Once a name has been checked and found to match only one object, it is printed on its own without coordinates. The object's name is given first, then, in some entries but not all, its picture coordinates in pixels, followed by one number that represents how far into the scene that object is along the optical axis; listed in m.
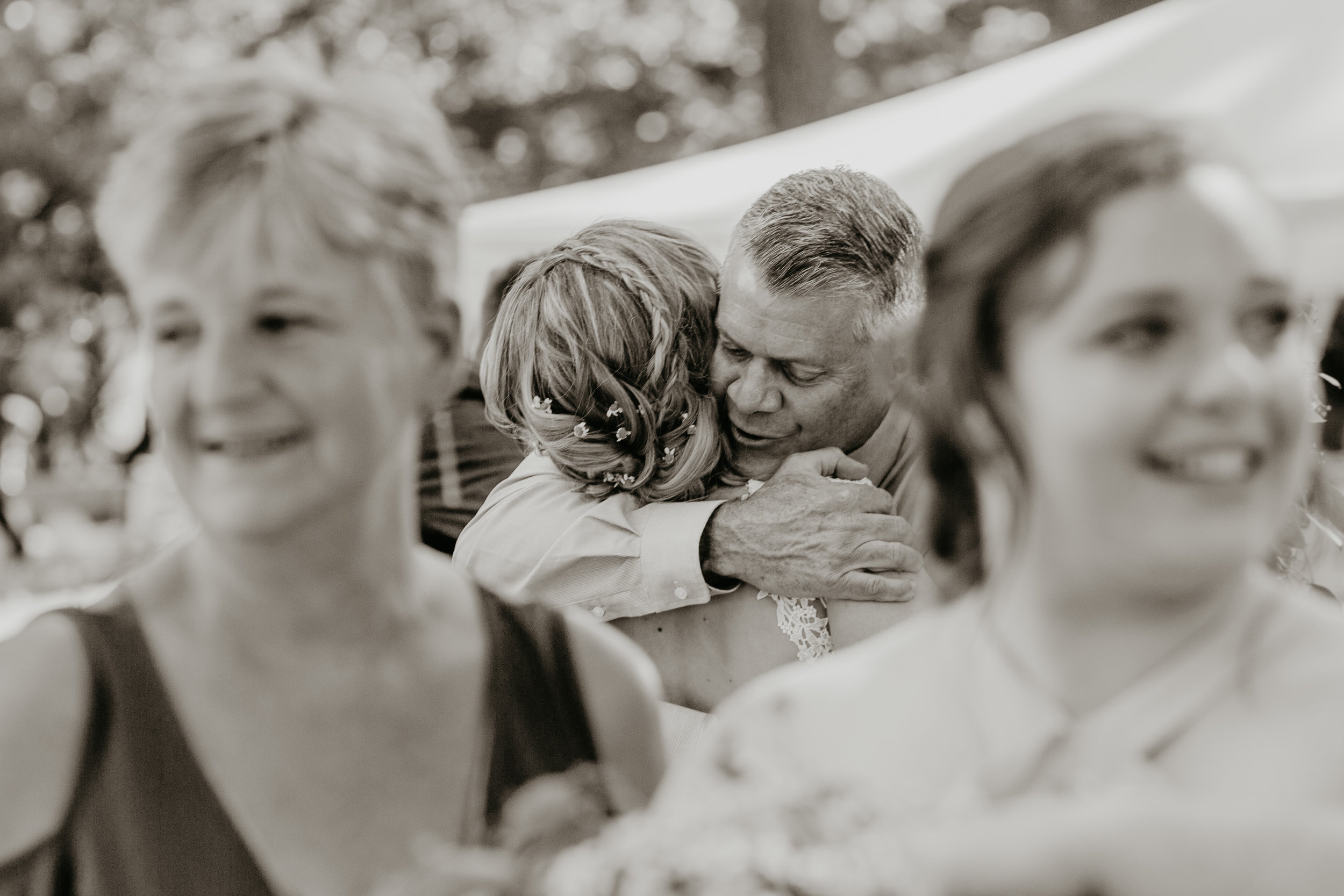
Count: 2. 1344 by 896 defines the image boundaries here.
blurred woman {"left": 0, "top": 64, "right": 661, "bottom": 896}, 1.40
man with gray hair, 2.36
